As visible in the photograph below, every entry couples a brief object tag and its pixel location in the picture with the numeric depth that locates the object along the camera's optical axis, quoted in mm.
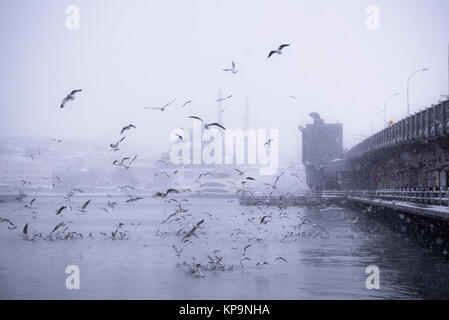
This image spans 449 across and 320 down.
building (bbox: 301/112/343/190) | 125375
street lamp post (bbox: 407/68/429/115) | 65881
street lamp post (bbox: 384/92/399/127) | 81625
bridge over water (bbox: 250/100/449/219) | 42000
